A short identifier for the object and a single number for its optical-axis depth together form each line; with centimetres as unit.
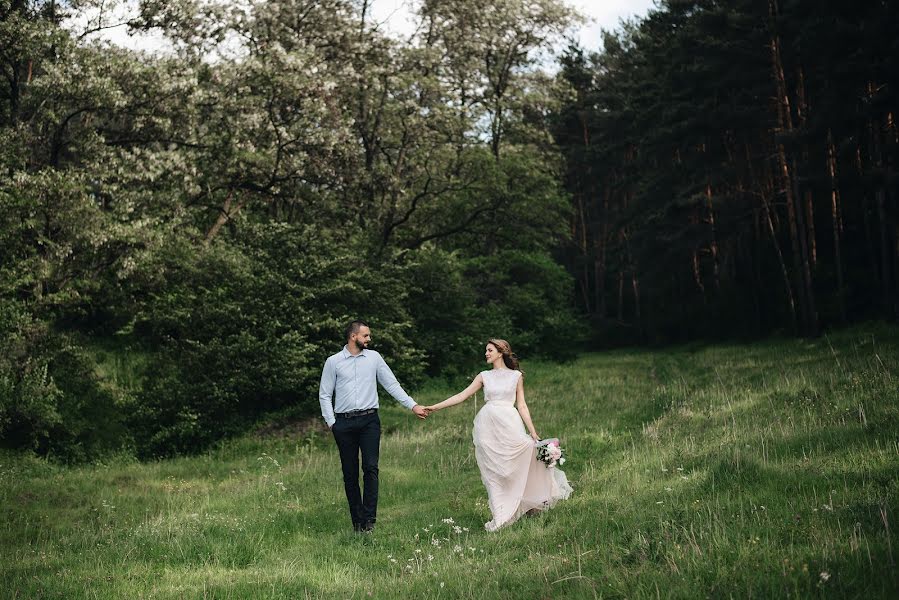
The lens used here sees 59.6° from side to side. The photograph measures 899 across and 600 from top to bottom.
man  883
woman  864
